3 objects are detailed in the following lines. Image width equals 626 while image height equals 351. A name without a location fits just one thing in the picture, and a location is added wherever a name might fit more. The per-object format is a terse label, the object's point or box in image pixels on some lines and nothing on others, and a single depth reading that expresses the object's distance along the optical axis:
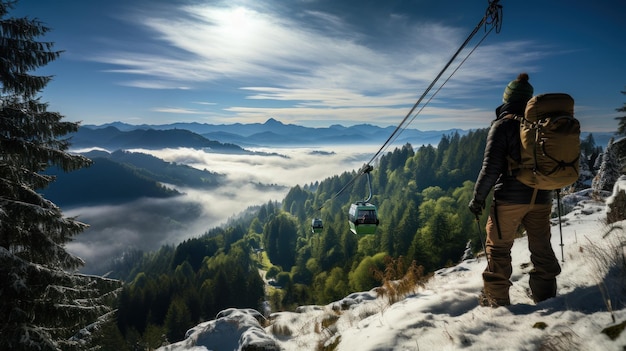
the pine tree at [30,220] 6.60
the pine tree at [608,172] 16.83
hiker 4.26
